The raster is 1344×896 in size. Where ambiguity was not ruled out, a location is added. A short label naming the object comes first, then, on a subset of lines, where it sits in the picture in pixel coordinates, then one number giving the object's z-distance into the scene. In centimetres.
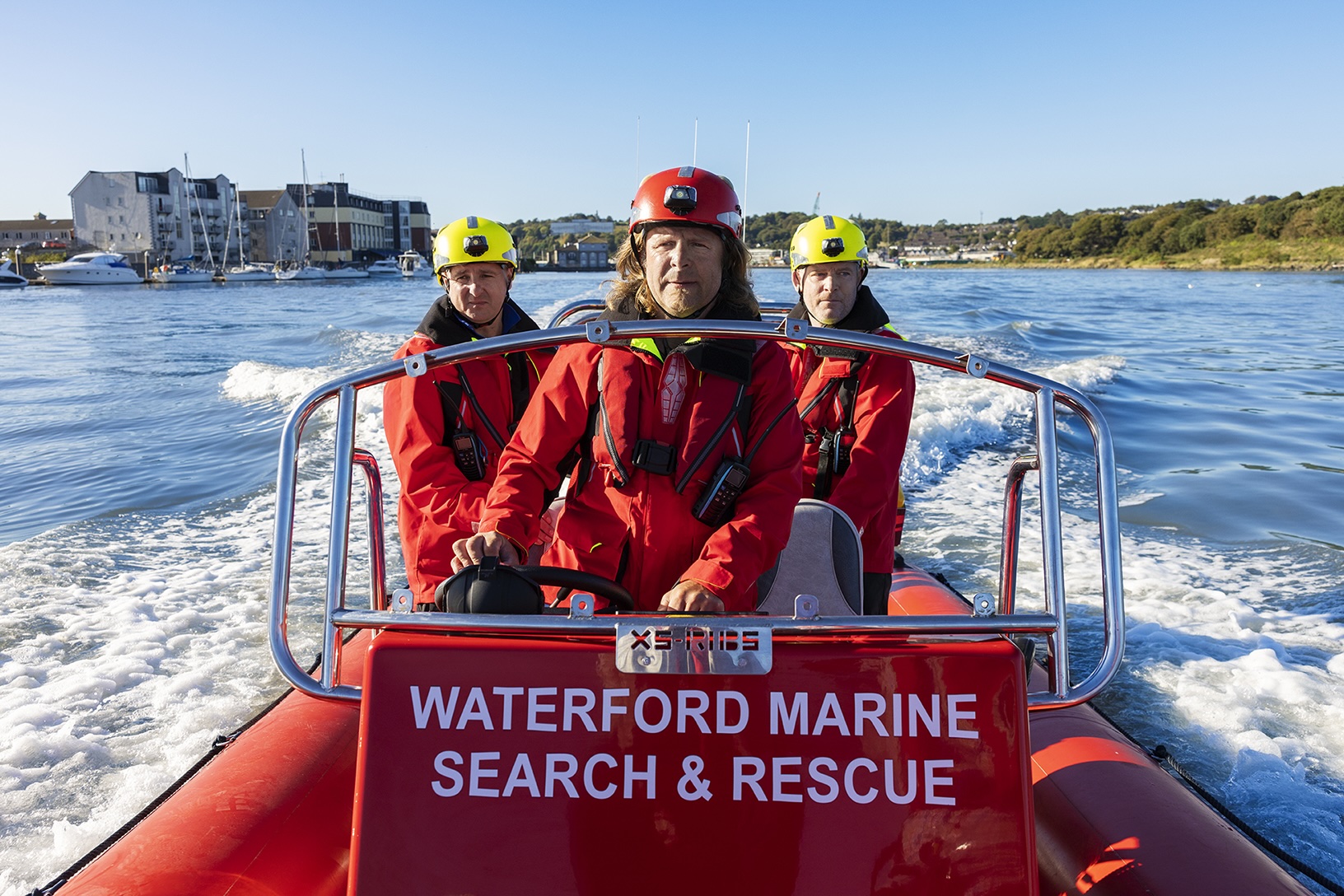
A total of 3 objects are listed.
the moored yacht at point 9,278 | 5406
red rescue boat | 154
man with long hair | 204
